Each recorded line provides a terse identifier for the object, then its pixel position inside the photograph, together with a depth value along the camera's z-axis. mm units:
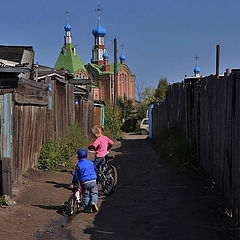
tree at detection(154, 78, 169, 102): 70412
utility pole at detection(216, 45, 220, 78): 26809
